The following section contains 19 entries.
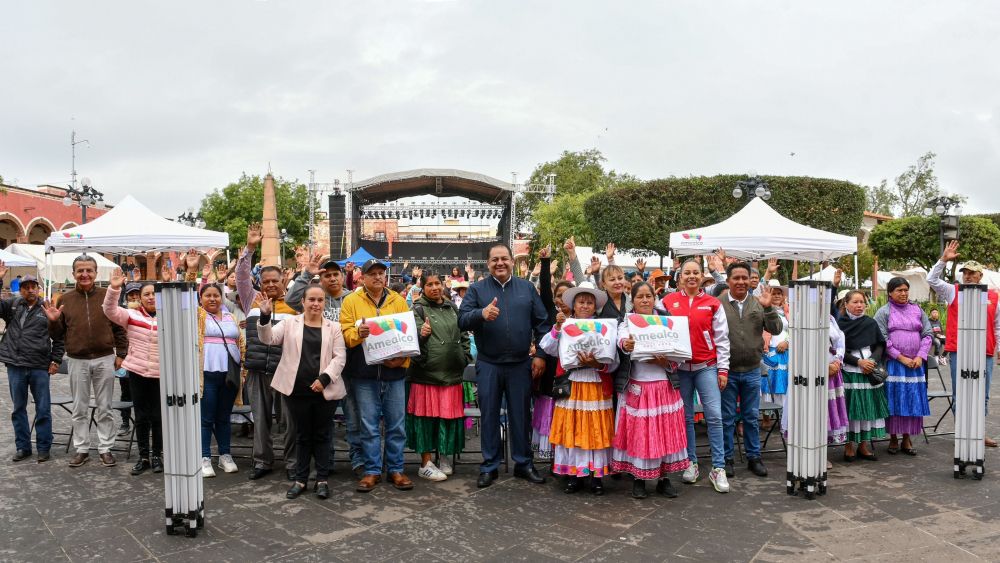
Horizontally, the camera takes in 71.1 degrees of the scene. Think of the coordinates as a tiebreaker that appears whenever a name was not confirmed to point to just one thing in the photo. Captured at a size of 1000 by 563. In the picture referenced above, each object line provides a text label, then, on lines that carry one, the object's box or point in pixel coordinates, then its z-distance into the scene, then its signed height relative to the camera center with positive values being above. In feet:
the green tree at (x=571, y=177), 175.63 +22.08
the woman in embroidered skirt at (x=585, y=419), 17.62 -3.95
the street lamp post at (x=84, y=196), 60.18 +6.54
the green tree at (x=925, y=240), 109.91 +3.25
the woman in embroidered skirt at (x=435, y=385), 19.04 -3.29
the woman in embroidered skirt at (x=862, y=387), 20.98 -3.81
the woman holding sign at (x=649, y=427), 17.17 -4.06
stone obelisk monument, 75.00 +4.50
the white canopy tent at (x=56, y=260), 78.59 +1.08
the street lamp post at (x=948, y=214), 48.62 +3.32
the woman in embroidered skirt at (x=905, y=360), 21.21 -3.04
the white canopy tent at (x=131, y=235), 28.09 +1.36
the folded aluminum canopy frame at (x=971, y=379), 18.78 -3.28
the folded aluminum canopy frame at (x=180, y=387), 14.24 -2.44
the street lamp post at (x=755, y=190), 51.16 +5.42
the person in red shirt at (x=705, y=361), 18.28 -2.59
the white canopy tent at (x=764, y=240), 28.94 +0.93
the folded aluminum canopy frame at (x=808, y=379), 16.75 -2.84
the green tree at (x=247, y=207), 157.38 +13.90
